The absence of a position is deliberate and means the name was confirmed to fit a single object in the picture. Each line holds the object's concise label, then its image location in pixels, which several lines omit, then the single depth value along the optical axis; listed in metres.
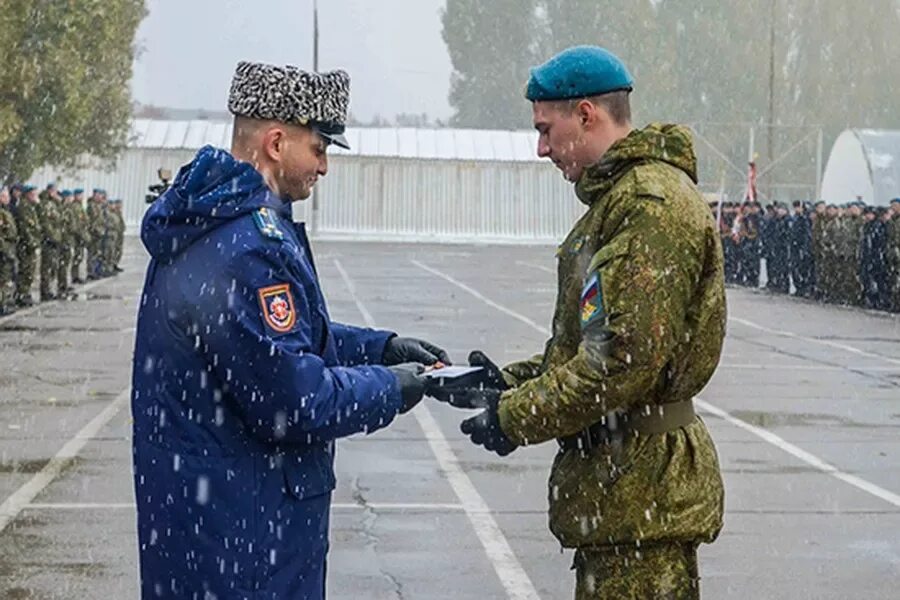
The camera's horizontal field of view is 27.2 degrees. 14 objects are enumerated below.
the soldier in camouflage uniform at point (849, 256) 32.31
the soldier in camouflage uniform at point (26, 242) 28.06
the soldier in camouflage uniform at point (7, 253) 25.69
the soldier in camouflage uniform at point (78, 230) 33.69
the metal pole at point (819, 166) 58.19
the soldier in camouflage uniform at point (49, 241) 29.92
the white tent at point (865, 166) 50.62
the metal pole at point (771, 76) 57.14
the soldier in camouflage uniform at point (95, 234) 37.34
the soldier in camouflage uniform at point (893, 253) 29.89
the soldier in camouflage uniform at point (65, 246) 31.72
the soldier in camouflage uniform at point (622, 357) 4.22
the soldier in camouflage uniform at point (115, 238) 40.50
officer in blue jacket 3.99
